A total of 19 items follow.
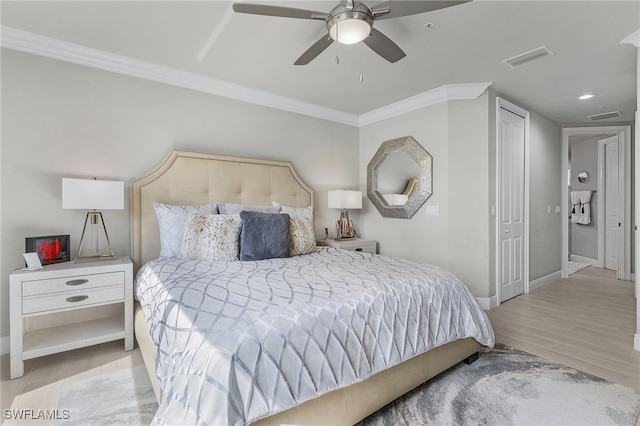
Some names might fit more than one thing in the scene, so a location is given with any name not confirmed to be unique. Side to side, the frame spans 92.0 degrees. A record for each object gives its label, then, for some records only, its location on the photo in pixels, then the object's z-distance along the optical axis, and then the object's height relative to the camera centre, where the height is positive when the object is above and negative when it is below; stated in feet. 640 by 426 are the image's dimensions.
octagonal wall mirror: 12.74 +1.45
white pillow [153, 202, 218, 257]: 8.93 -0.42
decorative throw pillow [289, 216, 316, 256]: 9.46 -0.83
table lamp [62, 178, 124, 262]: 7.82 +0.41
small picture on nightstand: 7.87 -0.92
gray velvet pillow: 8.48 -0.72
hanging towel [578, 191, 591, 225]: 20.86 +0.09
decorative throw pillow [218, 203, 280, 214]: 10.08 +0.07
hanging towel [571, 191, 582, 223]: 21.53 +0.13
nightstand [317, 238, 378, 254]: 12.73 -1.42
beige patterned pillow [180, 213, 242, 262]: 8.34 -0.76
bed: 3.78 -1.90
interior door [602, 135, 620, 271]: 17.71 +0.39
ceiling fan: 5.59 +3.75
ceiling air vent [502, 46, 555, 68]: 8.87 +4.57
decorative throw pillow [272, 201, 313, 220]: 10.87 -0.01
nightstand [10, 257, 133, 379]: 6.97 -2.19
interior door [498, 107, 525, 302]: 12.36 +0.31
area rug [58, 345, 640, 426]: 5.50 -3.72
